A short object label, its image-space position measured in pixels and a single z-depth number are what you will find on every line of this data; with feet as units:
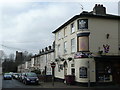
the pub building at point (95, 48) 51.53
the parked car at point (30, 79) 57.13
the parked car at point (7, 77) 91.86
